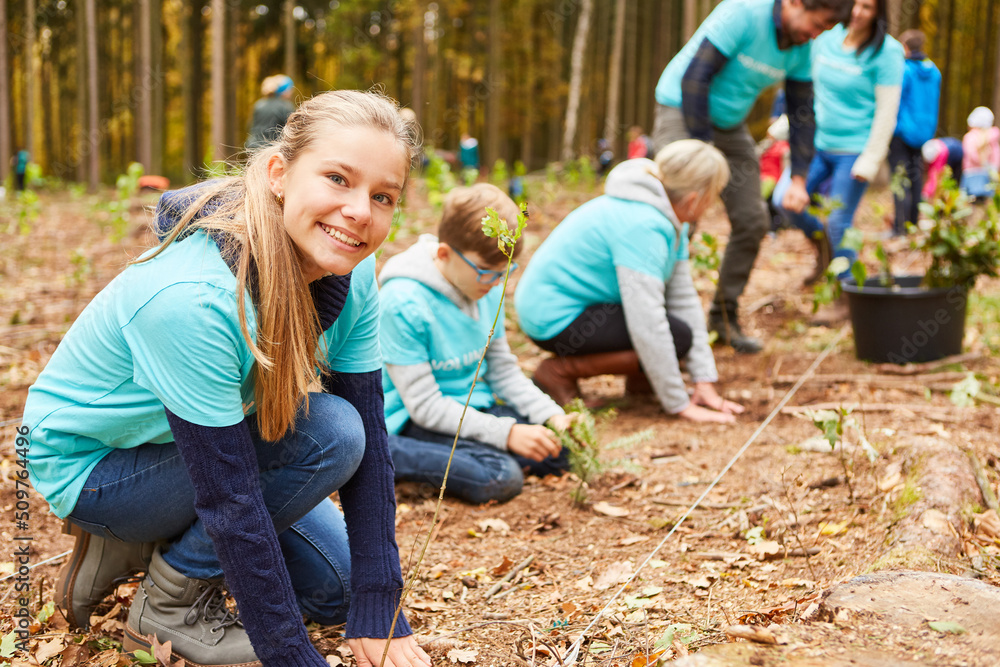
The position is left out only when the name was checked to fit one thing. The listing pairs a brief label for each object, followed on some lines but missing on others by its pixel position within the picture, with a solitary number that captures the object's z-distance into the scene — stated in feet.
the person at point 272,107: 24.32
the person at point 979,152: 33.99
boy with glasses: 8.76
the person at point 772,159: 26.38
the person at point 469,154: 46.51
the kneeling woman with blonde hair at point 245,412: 4.67
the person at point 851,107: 14.84
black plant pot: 12.27
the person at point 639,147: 43.09
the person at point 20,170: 50.11
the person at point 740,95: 12.51
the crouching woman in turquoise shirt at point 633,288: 10.77
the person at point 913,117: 23.25
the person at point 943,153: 31.94
